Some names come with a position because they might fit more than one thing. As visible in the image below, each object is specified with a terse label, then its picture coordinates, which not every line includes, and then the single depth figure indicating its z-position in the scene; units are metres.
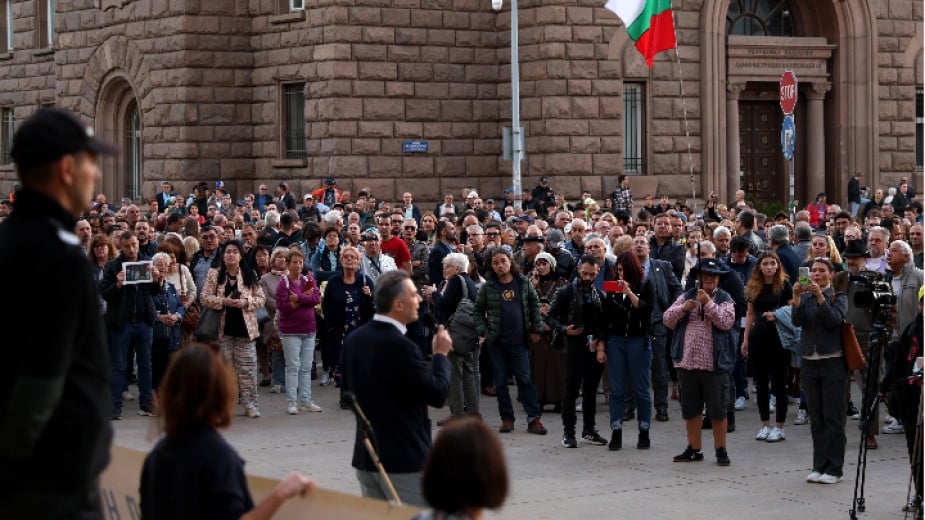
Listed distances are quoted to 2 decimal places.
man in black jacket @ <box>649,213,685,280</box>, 17.30
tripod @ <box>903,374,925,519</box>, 9.94
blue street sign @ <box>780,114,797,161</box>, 21.19
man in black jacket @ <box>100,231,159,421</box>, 15.92
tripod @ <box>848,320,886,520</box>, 10.37
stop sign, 21.50
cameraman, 14.12
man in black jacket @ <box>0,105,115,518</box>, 4.04
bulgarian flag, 21.08
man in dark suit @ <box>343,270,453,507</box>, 7.45
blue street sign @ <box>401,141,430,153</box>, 29.75
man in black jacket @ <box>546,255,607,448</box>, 13.97
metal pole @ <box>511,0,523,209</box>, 26.34
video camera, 11.43
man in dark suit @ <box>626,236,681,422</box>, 15.43
